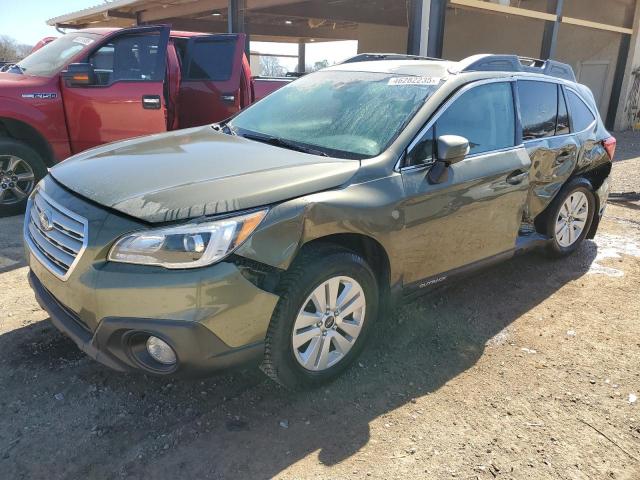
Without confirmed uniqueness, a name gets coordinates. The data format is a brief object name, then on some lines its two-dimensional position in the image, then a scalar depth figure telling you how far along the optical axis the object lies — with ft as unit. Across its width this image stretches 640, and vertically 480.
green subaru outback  7.56
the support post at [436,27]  34.55
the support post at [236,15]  45.39
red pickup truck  17.63
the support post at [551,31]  46.19
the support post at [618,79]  53.64
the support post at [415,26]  34.63
